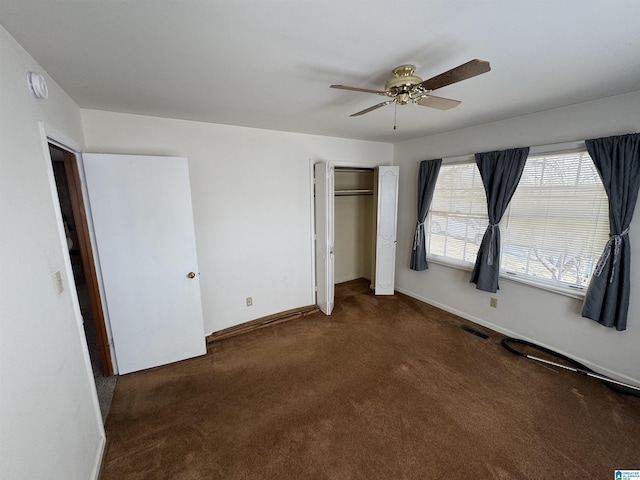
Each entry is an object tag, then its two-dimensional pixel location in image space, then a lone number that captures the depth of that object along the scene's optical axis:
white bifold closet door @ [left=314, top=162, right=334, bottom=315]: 3.10
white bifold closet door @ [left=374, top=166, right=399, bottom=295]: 3.68
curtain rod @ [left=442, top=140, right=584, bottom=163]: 2.25
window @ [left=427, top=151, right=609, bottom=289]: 2.25
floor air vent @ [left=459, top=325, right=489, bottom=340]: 2.87
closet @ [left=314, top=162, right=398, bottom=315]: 3.22
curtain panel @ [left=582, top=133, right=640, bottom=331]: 1.98
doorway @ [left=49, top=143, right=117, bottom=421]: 1.99
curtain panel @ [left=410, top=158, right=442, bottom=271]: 3.39
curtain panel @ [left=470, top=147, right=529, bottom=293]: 2.61
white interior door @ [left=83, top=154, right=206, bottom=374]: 2.12
